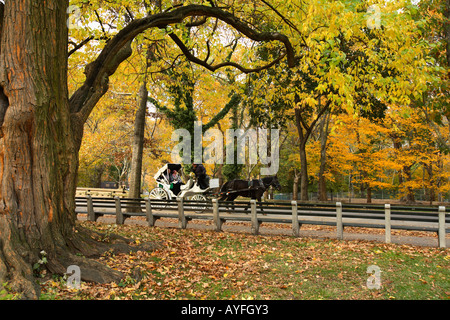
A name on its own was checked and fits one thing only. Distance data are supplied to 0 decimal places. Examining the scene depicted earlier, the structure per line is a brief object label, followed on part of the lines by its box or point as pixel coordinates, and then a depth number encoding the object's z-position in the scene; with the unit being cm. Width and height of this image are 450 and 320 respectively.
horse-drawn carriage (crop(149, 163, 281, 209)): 1803
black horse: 1777
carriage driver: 1848
